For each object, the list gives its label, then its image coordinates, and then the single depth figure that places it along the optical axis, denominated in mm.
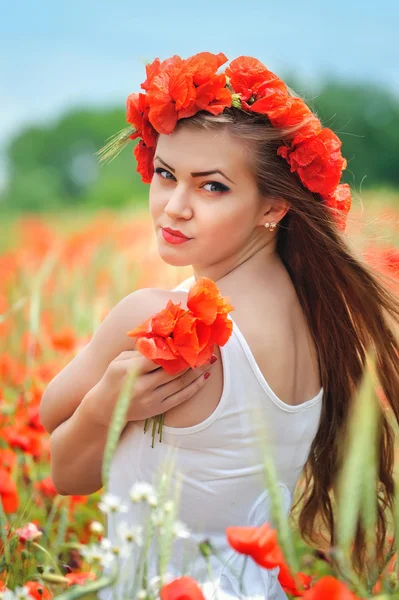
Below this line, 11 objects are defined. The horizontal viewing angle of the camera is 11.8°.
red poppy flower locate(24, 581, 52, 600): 2303
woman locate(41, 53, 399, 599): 2350
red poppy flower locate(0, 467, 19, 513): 2673
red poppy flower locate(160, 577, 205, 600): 2124
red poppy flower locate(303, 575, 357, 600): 2006
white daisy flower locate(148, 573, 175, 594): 2036
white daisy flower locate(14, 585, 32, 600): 2109
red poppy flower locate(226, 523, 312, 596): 2116
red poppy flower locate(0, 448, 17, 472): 2922
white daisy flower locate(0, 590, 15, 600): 2118
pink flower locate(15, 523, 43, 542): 2389
